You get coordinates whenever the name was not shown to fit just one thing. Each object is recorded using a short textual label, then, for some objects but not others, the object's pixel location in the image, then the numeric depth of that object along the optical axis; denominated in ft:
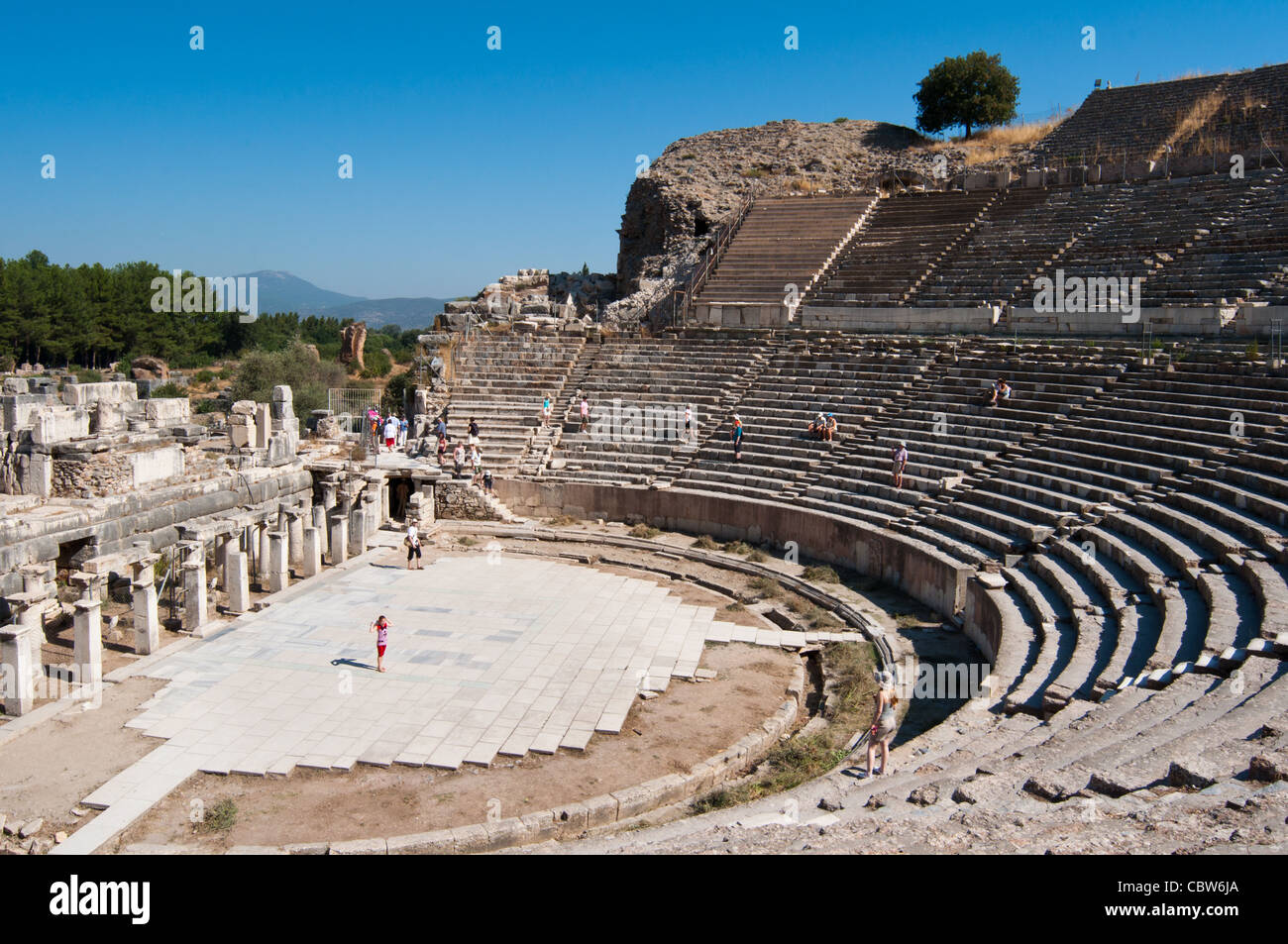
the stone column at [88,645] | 41.19
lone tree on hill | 140.15
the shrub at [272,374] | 130.82
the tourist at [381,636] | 43.16
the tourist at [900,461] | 63.52
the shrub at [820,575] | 59.77
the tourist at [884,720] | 31.24
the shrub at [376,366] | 193.67
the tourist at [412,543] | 61.26
